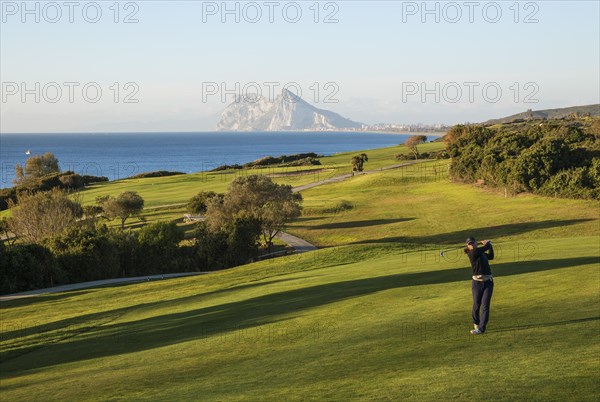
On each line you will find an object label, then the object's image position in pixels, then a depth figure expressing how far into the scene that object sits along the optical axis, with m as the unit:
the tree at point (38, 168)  147.75
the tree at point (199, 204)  78.19
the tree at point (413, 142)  156.88
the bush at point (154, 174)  143.25
